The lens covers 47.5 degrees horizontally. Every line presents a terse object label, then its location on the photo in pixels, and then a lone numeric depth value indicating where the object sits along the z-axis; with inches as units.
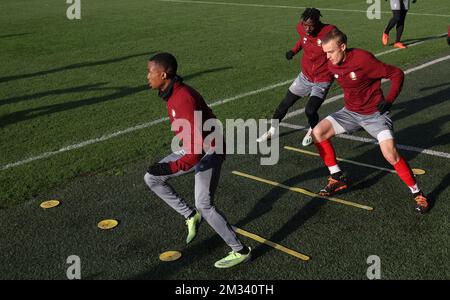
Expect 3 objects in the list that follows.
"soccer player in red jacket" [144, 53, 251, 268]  180.7
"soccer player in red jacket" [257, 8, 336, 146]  295.0
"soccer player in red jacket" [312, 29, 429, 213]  225.6
